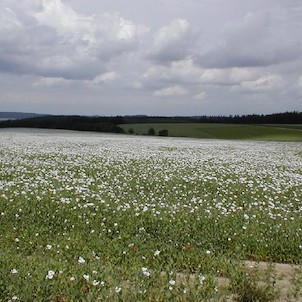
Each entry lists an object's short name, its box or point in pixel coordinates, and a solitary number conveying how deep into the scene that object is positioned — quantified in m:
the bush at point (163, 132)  83.76
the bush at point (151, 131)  85.81
